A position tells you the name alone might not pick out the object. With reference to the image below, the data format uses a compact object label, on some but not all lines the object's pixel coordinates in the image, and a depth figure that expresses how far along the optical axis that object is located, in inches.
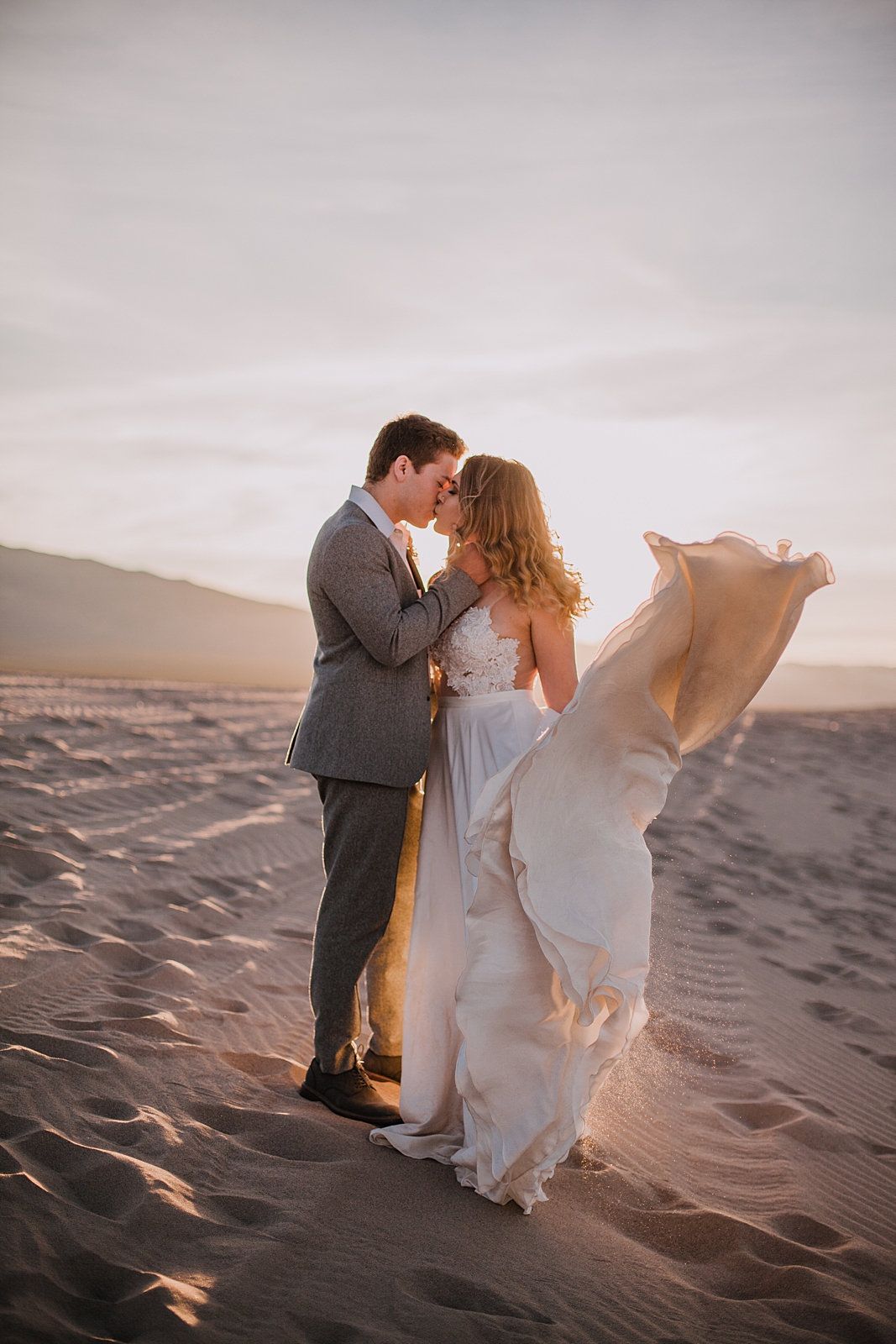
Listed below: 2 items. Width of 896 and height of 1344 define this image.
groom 133.1
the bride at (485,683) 134.6
